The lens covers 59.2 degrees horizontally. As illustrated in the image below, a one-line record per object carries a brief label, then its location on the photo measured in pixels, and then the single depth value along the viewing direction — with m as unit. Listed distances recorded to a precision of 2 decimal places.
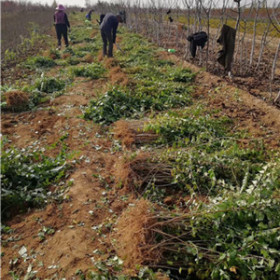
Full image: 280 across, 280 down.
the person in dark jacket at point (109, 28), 7.80
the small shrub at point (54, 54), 8.78
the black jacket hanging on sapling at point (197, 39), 6.71
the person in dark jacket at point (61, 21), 9.48
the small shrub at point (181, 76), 6.20
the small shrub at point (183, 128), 3.61
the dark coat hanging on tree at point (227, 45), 6.07
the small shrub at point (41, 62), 7.80
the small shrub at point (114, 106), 4.46
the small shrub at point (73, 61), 8.14
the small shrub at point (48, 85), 5.81
